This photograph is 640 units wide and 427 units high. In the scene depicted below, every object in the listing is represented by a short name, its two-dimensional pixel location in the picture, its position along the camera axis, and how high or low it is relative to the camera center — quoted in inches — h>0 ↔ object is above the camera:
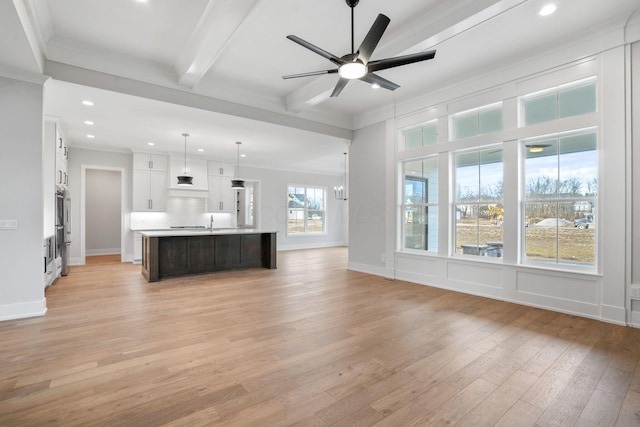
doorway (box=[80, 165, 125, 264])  356.2 -1.6
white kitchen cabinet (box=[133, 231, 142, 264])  299.4 -34.8
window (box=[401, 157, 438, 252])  212.2 +5.6
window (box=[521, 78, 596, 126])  144.9 +55.4
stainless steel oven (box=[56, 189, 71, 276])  215.3 -11.1
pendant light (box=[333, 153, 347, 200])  416.2 +27.7
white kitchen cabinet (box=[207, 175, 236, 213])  351.6 +19.4
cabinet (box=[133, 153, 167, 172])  309.6 +51.7
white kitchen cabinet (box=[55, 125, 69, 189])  213.8 +39.1
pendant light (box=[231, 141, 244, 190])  286.8 +26.8
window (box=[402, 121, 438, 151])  210.4 +54.2
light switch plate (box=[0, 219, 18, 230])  136.9 -5.6
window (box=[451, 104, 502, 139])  178.9 +55.5
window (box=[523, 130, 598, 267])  145.4 +6.9
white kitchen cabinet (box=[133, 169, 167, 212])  308.8 +21.9
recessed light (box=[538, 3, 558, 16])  120.5 +81.7
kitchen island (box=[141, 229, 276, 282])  222.5 -32.2
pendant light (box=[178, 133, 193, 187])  257.1 +27.0
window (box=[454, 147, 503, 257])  179.2 +5.8
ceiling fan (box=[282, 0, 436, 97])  103.6 +57.1
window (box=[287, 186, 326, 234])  433.4 +2.7
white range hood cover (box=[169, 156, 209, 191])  321.7 +43.9
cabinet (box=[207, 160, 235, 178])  351.3 +50.9
